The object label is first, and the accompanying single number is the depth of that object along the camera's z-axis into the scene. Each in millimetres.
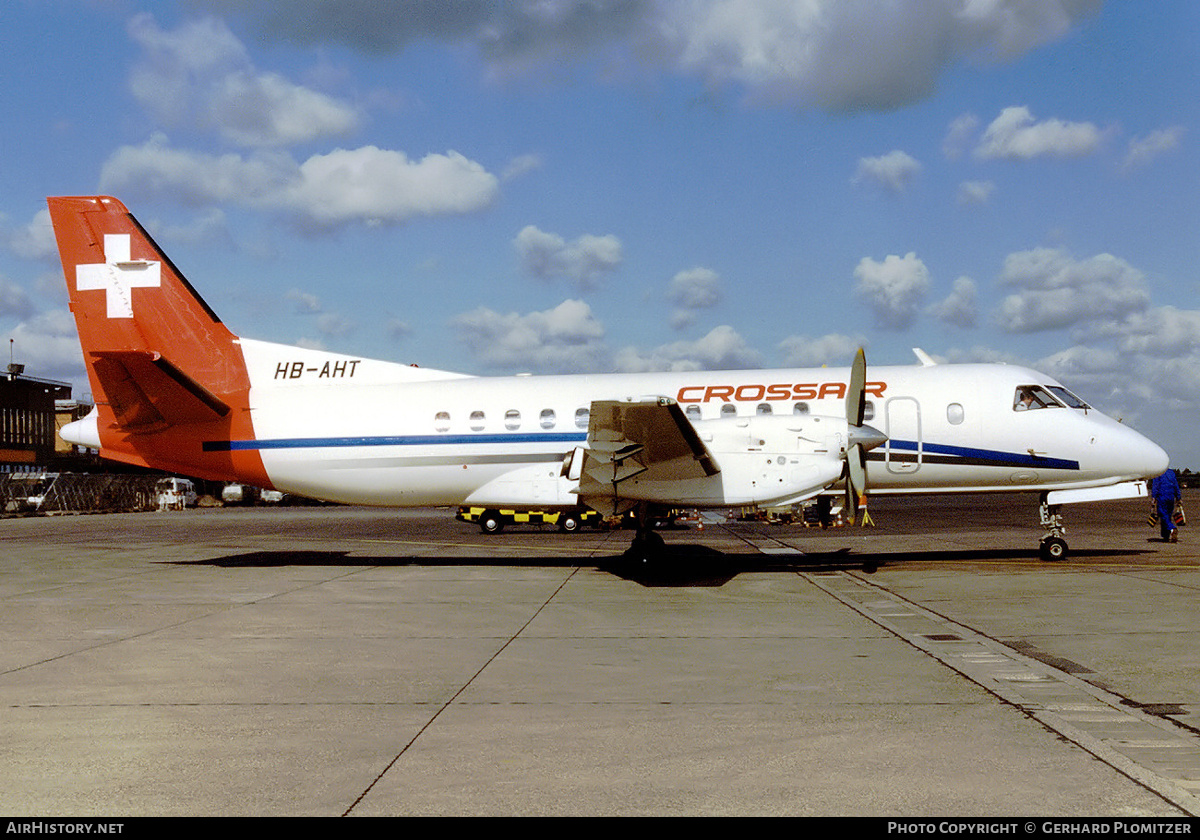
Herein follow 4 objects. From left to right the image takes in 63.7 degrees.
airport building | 85125
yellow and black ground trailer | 33344
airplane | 17469
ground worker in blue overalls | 24203
